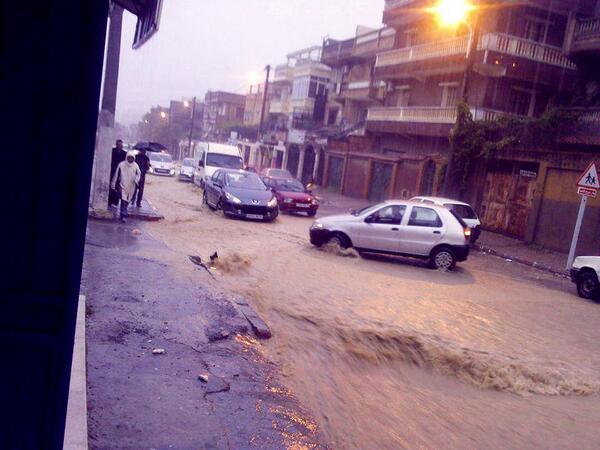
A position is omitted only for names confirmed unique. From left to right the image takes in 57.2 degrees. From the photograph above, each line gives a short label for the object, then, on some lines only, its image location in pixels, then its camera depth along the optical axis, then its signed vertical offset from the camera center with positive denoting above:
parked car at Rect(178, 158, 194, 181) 34.59 -1.99
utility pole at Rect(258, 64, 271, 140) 52.49 +7.32
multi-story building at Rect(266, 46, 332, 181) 45.41 +4.00
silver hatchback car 13.15 -1.47
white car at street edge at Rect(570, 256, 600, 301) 12.16 -1.78
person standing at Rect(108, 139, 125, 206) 14.01 -0.79
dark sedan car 17.91 -1.60
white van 26.67 -0.71
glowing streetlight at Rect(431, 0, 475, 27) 23.28 +8.04
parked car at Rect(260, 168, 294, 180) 27.89 -1.08
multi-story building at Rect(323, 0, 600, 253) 20.61 +4.29
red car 21.73 -1.76
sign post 14.91 +0.32
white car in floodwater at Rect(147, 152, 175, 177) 36.68 -1.93
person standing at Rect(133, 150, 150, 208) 16.09 -0.95
